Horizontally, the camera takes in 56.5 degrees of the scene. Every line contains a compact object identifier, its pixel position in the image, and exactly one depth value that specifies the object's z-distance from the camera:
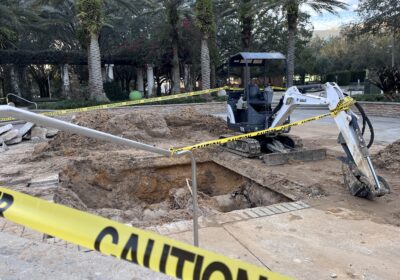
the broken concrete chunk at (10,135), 12.03
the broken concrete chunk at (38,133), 13.01
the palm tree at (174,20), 22.84
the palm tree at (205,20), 21.80
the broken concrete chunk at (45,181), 7.07
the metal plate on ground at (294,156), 8.81
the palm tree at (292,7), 20.53
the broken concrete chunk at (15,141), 12.06
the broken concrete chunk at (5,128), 12.53
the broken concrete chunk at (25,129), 12.78
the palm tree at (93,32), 19.20
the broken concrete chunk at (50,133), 13.30
